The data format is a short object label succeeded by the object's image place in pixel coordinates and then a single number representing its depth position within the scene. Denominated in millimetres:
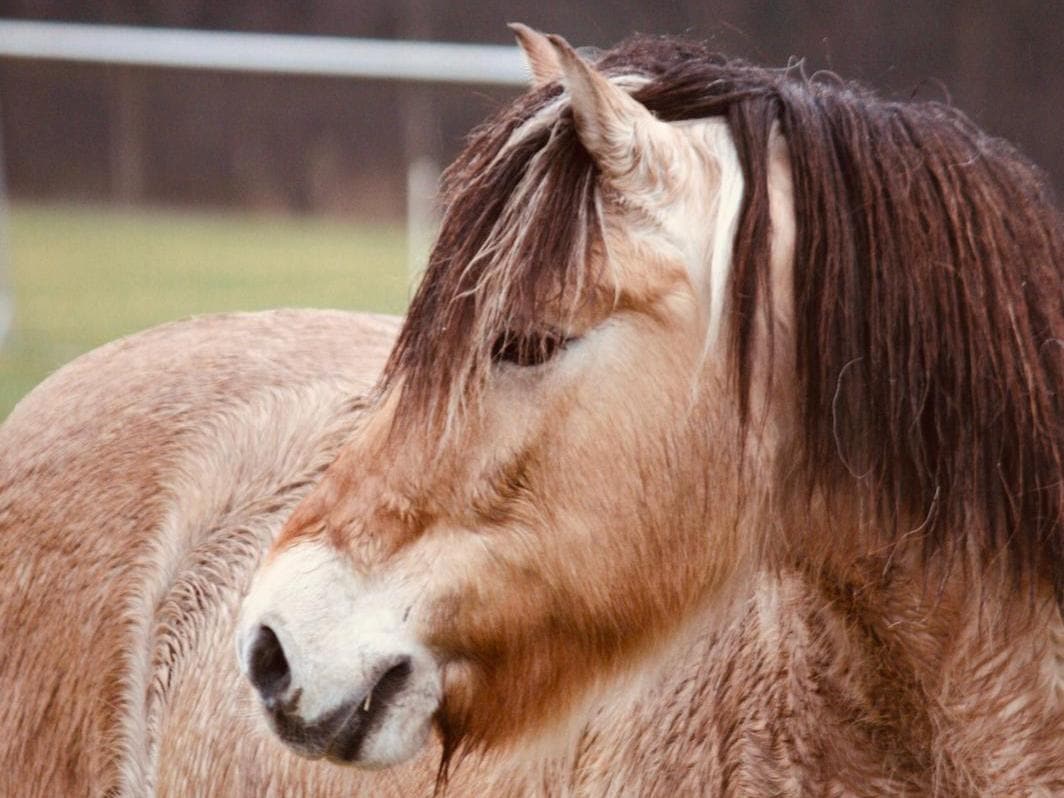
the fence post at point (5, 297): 19875
